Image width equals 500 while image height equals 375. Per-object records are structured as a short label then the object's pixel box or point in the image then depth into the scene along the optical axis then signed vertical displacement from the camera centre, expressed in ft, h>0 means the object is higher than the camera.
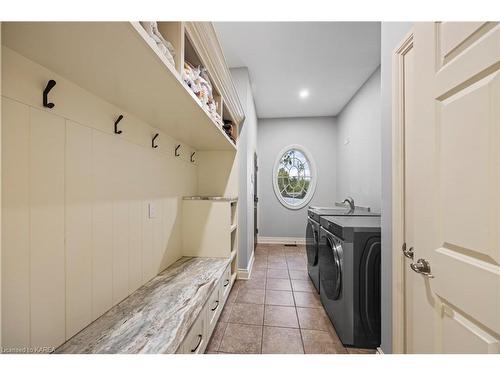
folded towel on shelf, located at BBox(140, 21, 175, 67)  2.49 +1.85
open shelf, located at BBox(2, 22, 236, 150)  2.02 +1.46
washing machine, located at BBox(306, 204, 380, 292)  7.87 -2.20
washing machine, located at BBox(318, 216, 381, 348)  5.17 -2.34
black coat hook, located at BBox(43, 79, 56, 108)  2.56 +1.14
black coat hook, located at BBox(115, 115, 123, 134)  3.76 +1.14
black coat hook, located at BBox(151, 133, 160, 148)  4.98 +1.05
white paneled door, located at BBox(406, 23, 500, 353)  2.07 +0.01
